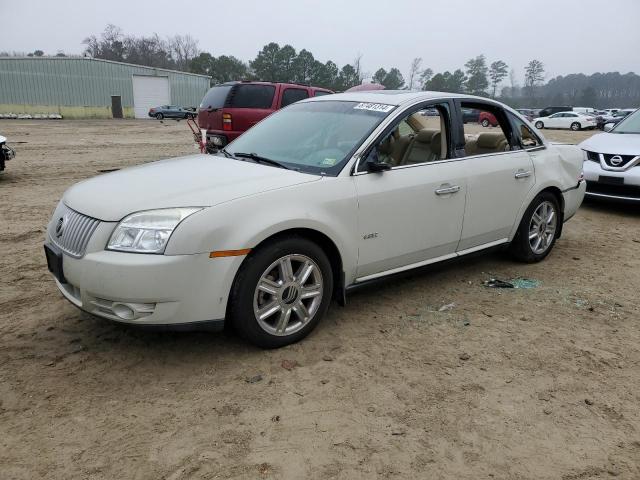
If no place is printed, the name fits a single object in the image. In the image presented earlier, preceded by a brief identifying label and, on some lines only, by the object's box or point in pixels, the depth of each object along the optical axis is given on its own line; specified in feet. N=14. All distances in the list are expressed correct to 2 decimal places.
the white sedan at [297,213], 9.53
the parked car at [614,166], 24.08
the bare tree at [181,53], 322.34
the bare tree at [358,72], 297.74
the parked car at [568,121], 121.20
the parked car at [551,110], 146.61
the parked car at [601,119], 125.49
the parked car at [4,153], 31.63
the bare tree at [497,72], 381.81
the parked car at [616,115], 125.29
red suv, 33.19
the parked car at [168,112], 146.13
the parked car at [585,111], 138.26
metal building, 144.15
